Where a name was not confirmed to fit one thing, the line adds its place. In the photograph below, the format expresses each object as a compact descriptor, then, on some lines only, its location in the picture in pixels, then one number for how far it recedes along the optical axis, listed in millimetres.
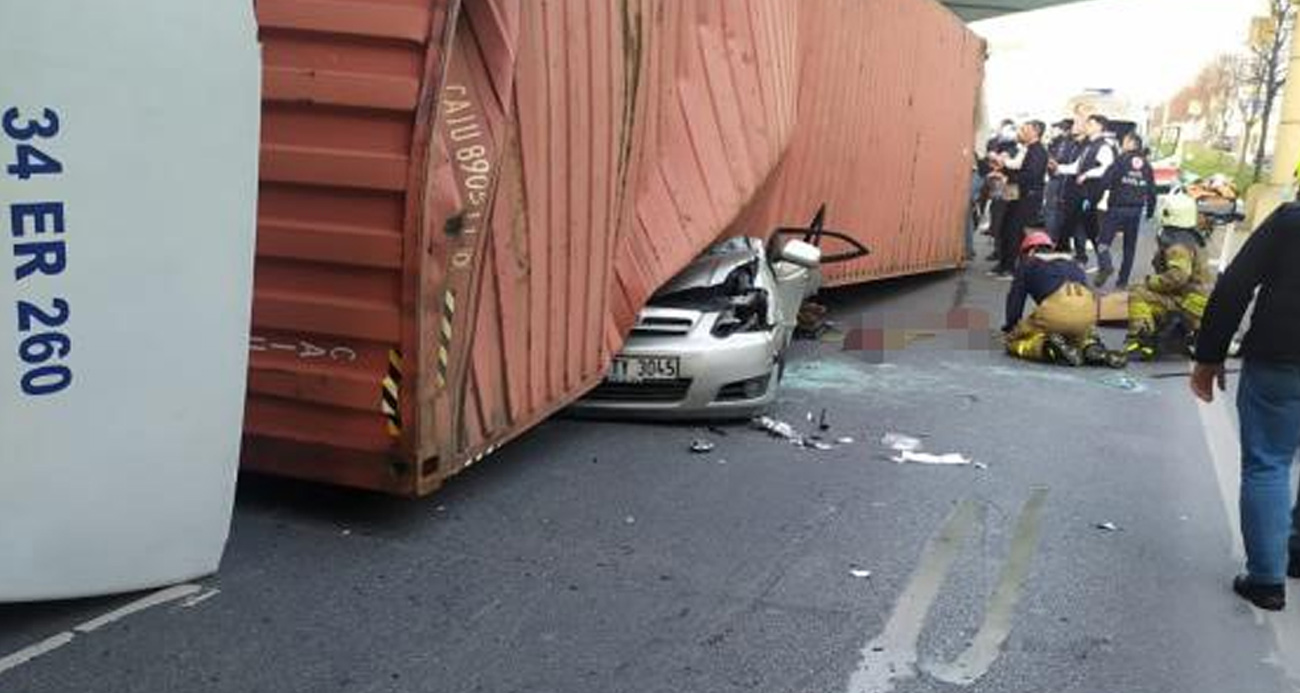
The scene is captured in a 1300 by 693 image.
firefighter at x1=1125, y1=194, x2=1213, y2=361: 10195
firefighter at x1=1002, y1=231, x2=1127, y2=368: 9836
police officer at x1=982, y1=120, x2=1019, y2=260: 16906
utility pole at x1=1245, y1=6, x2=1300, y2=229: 23119
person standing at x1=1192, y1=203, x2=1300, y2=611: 4566
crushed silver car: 6750
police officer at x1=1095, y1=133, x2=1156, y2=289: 15312
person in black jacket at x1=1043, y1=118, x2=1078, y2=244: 16584
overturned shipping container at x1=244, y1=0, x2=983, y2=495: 4469
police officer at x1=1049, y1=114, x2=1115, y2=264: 15518
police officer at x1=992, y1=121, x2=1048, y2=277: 15758
